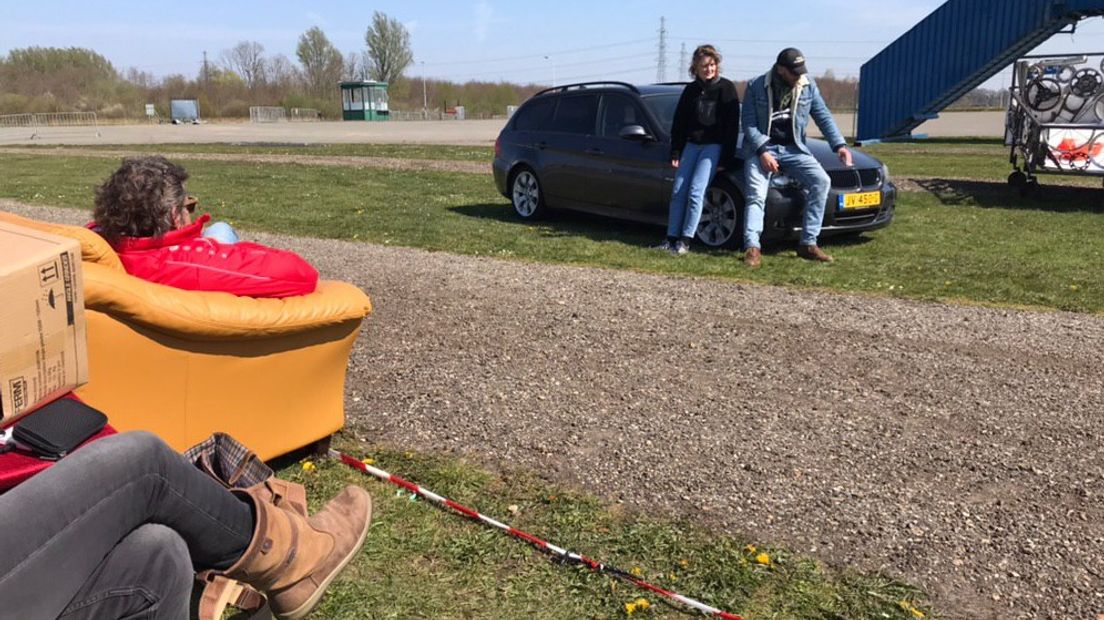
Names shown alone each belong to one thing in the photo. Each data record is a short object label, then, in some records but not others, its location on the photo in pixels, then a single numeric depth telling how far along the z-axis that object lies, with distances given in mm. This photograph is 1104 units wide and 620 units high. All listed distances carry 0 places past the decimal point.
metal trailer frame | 12445
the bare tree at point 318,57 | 98688
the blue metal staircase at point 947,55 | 23250
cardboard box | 2059
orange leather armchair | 3023
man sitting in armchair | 3266
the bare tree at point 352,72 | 98562
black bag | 2179
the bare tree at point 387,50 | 104062
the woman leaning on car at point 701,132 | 8648
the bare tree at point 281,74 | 93375
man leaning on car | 8320
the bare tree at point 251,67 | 98994
